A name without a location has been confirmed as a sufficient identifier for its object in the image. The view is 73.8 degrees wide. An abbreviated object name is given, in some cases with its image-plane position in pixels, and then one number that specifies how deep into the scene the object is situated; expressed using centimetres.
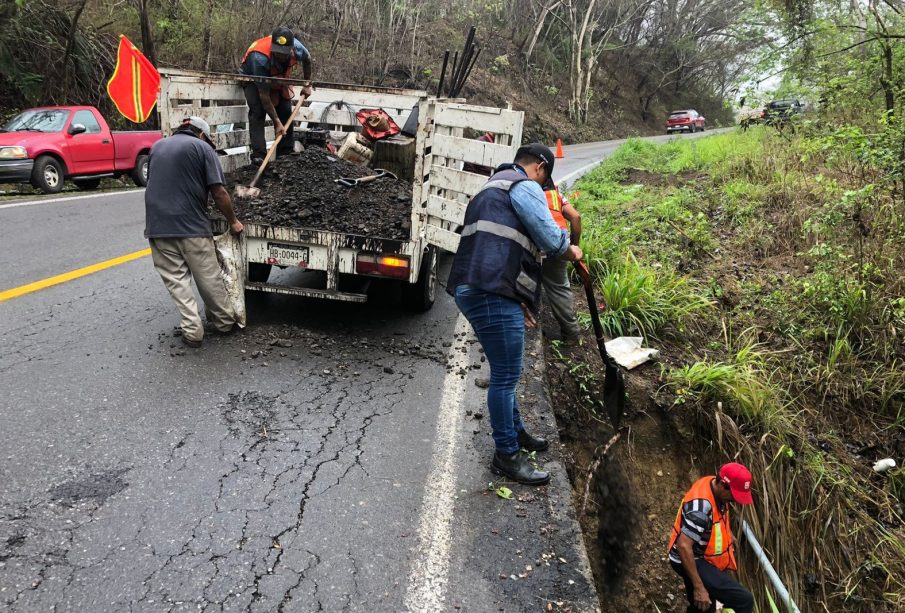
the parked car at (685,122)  3588
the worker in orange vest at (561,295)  533
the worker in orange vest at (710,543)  346
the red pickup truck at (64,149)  1066
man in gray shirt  457
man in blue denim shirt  329
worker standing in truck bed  638
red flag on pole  1203
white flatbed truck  493
